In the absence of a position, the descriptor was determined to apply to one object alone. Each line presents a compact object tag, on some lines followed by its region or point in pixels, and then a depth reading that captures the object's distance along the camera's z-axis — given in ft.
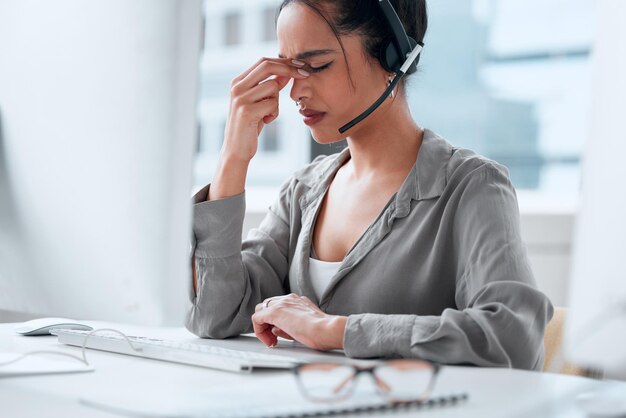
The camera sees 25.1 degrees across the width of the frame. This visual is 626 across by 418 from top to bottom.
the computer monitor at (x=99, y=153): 5.23
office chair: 7.07
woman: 6.53
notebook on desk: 4.82
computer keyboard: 5.66
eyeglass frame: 4.96
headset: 7.11
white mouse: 6.70
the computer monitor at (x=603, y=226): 4.66
